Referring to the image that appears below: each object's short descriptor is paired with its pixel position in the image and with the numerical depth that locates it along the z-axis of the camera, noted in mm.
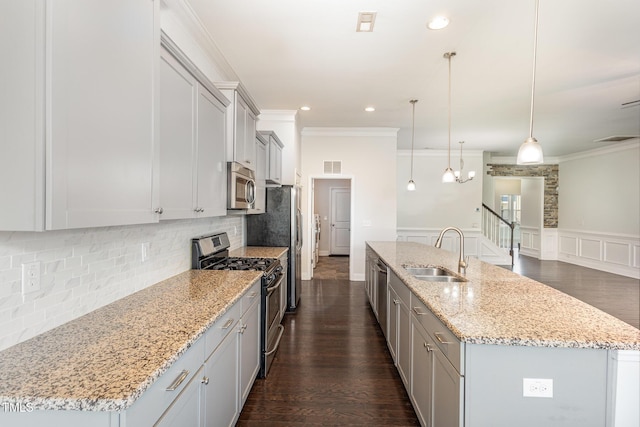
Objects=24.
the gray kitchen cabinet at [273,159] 4218
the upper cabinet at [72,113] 961
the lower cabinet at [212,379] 1083
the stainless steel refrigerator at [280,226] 4293
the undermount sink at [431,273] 2820
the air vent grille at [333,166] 6215
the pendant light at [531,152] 2113
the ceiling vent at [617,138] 6420
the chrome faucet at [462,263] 2719
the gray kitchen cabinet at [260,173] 3682
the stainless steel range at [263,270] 2625
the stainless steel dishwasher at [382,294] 3305
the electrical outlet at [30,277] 1255
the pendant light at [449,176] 4246
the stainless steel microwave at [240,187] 2719
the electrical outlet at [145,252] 2064
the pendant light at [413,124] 4617
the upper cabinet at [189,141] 1758
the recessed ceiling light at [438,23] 2549
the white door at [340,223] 10148
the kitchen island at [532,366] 1334
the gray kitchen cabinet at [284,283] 3656
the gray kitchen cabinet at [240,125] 2746
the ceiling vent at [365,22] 2501
